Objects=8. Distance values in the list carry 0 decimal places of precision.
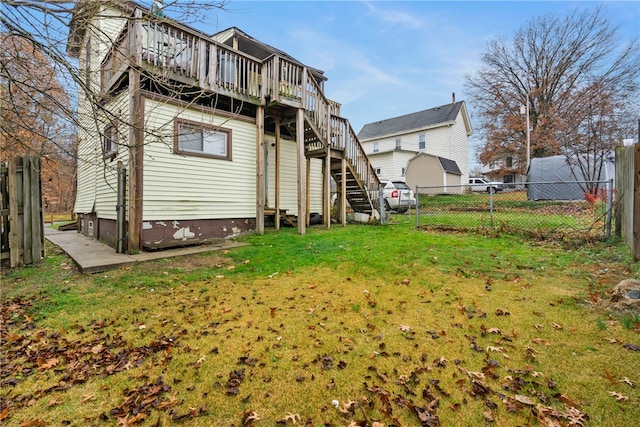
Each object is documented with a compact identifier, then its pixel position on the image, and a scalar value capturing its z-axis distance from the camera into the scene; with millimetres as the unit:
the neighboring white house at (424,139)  23938
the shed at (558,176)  13836
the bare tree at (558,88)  17000
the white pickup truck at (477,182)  25017
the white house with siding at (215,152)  6465
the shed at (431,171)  21906
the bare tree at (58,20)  2834
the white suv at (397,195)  14648
